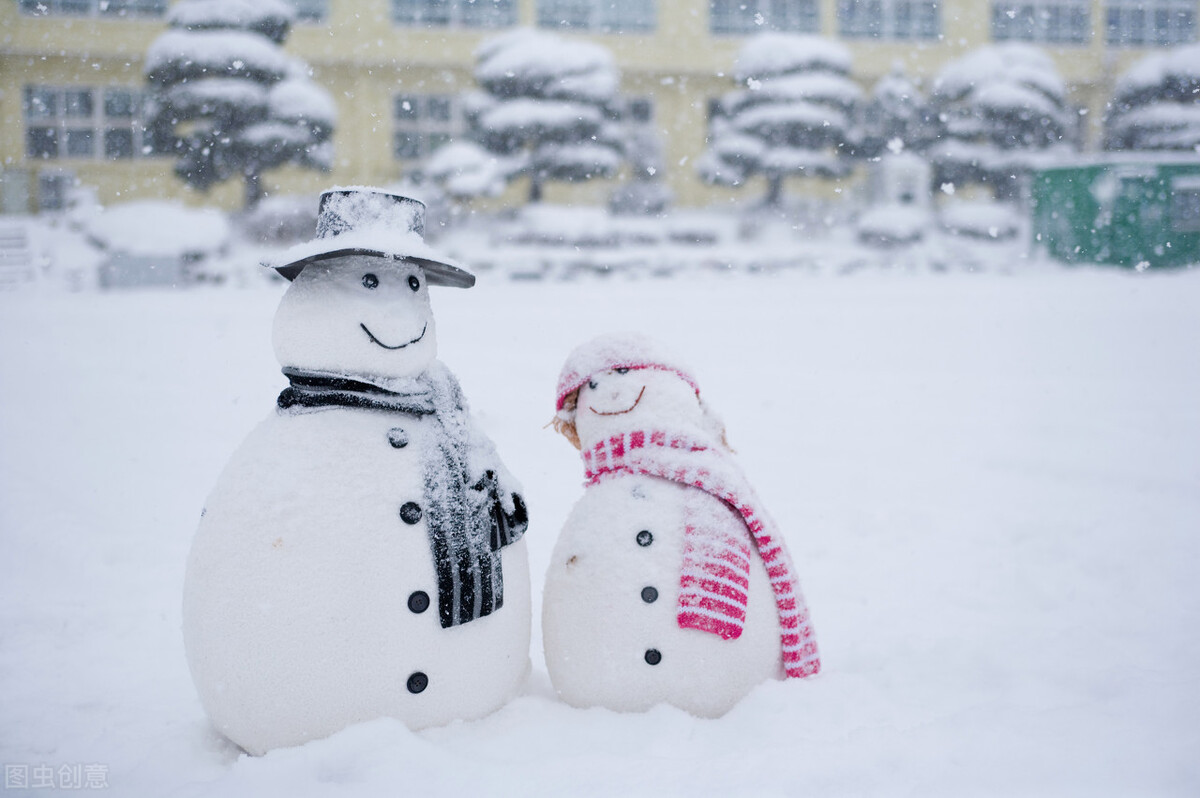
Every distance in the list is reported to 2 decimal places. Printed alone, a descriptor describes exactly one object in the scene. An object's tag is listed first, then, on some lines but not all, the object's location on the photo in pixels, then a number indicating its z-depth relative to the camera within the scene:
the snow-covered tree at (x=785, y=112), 17.38
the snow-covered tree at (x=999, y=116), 17.42
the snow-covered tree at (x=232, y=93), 14.56
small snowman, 2.32
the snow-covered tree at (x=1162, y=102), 16.81
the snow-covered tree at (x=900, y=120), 19.36
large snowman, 2.08
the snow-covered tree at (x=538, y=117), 16.00
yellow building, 18.52
